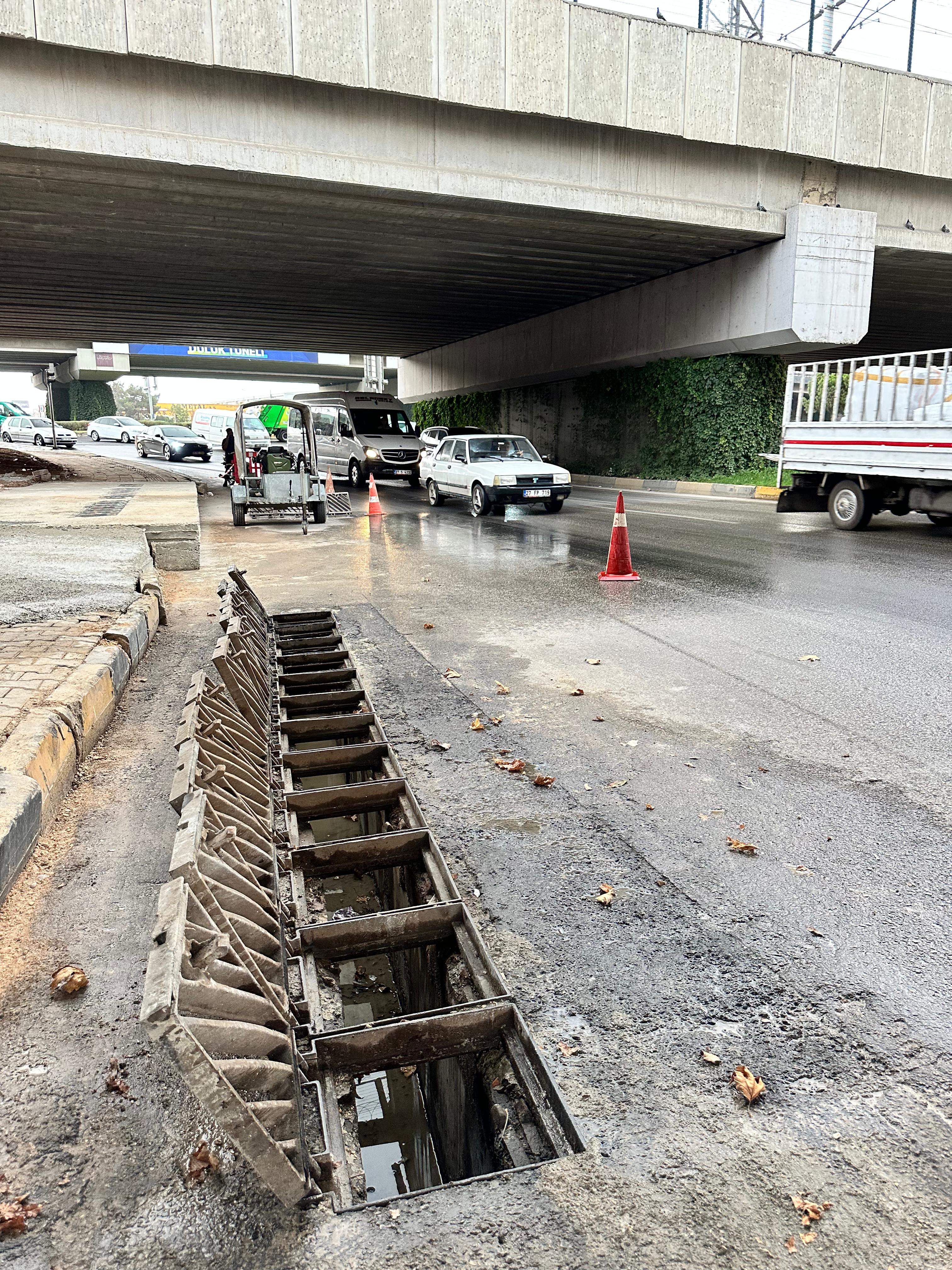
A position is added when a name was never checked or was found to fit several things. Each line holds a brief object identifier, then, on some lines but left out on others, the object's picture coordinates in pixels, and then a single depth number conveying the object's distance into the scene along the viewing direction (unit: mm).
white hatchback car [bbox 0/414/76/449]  51344
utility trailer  16859
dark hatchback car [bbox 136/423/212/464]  45500
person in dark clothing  22109
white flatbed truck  13625
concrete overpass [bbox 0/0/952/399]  16250
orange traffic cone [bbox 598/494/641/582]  10609
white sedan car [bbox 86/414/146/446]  60844
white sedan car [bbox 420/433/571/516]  18234
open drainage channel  2047
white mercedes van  27797
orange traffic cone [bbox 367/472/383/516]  19250
